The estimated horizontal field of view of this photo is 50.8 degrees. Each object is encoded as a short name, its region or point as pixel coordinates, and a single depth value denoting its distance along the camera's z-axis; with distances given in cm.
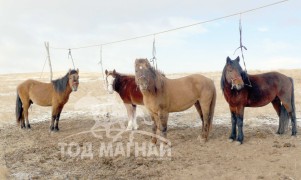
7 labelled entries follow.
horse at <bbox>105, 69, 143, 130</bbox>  1115
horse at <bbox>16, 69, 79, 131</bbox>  1157
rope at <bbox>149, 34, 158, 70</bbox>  1175
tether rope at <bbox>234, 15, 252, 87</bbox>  958
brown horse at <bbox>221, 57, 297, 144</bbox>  862
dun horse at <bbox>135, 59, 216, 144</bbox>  888
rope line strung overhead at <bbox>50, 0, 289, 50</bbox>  1066
